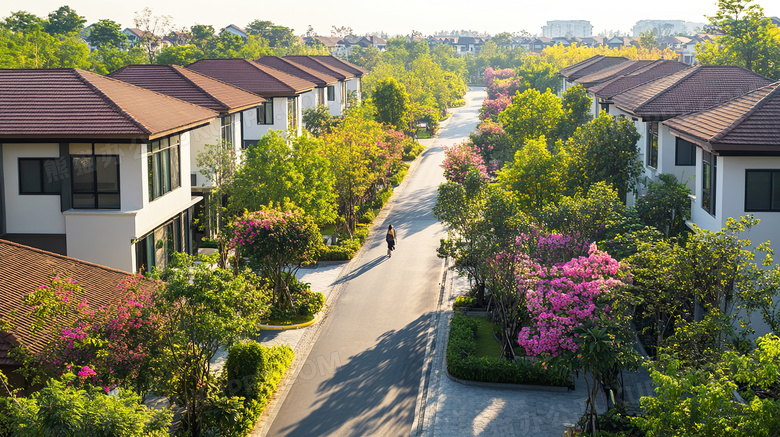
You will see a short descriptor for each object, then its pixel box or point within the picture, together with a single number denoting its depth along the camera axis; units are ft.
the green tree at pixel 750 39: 191.72
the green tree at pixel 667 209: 89.35
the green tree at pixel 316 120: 198.99
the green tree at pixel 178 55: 273.62
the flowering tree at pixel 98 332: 50.90
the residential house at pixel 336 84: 235.40
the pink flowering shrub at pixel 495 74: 458.09
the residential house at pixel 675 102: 103.19
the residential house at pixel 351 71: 271.49
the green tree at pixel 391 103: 229.04
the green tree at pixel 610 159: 108.17
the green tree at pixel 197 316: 56.24
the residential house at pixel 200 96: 122.31
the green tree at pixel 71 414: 40.24
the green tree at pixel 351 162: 141.59
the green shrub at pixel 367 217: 159.38
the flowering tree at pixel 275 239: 92.99
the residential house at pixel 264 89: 161.07
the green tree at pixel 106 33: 364.58
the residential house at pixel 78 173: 85.71
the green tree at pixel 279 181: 109.40
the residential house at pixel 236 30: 624.88
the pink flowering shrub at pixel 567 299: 62.49
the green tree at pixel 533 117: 163.22
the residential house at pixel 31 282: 53.78
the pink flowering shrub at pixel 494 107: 255.31
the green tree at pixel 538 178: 112.27
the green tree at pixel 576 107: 169.58
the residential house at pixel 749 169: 75.56
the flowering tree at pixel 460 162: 160.56
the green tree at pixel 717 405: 37.47
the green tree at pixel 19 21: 314.96
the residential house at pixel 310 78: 205.87
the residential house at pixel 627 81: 151.12
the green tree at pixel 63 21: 356.38
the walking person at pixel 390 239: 132.16
